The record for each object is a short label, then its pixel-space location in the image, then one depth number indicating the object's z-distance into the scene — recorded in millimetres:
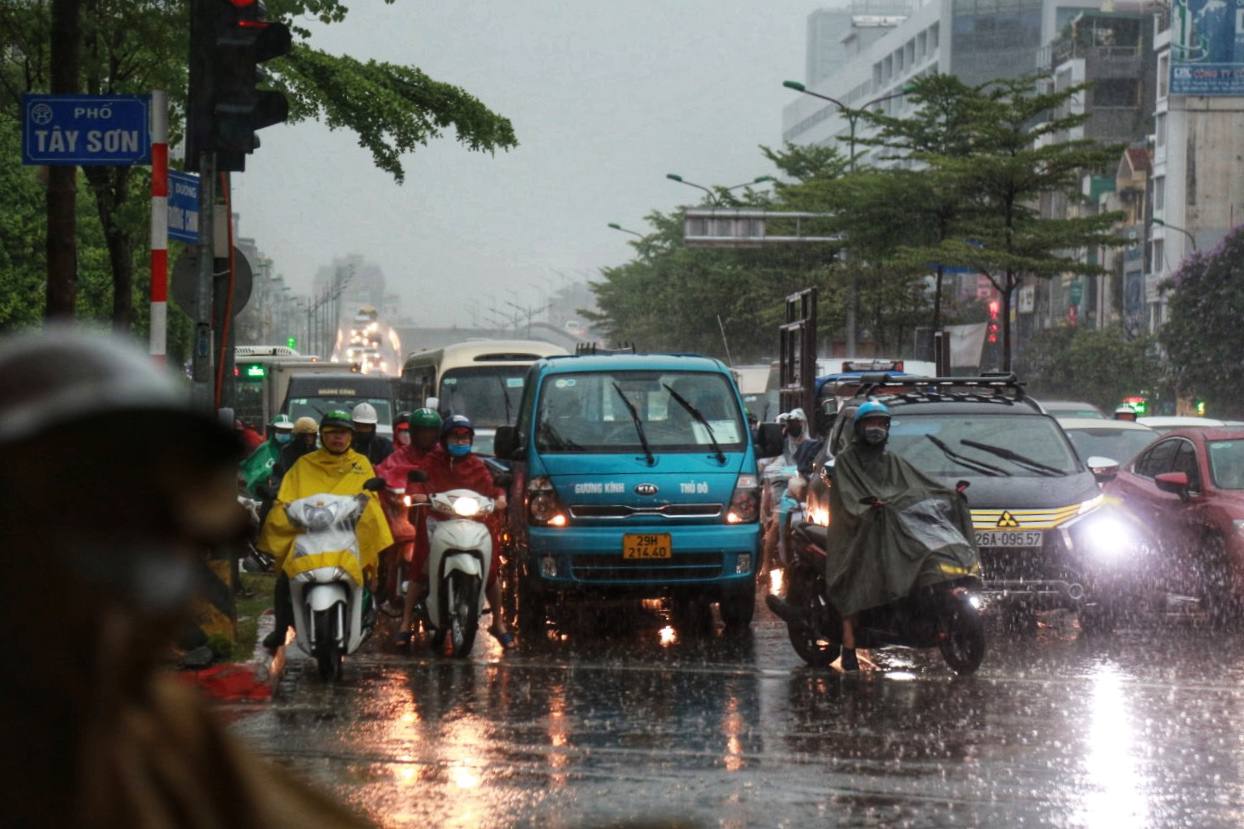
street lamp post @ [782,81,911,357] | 50062
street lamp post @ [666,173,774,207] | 63466
